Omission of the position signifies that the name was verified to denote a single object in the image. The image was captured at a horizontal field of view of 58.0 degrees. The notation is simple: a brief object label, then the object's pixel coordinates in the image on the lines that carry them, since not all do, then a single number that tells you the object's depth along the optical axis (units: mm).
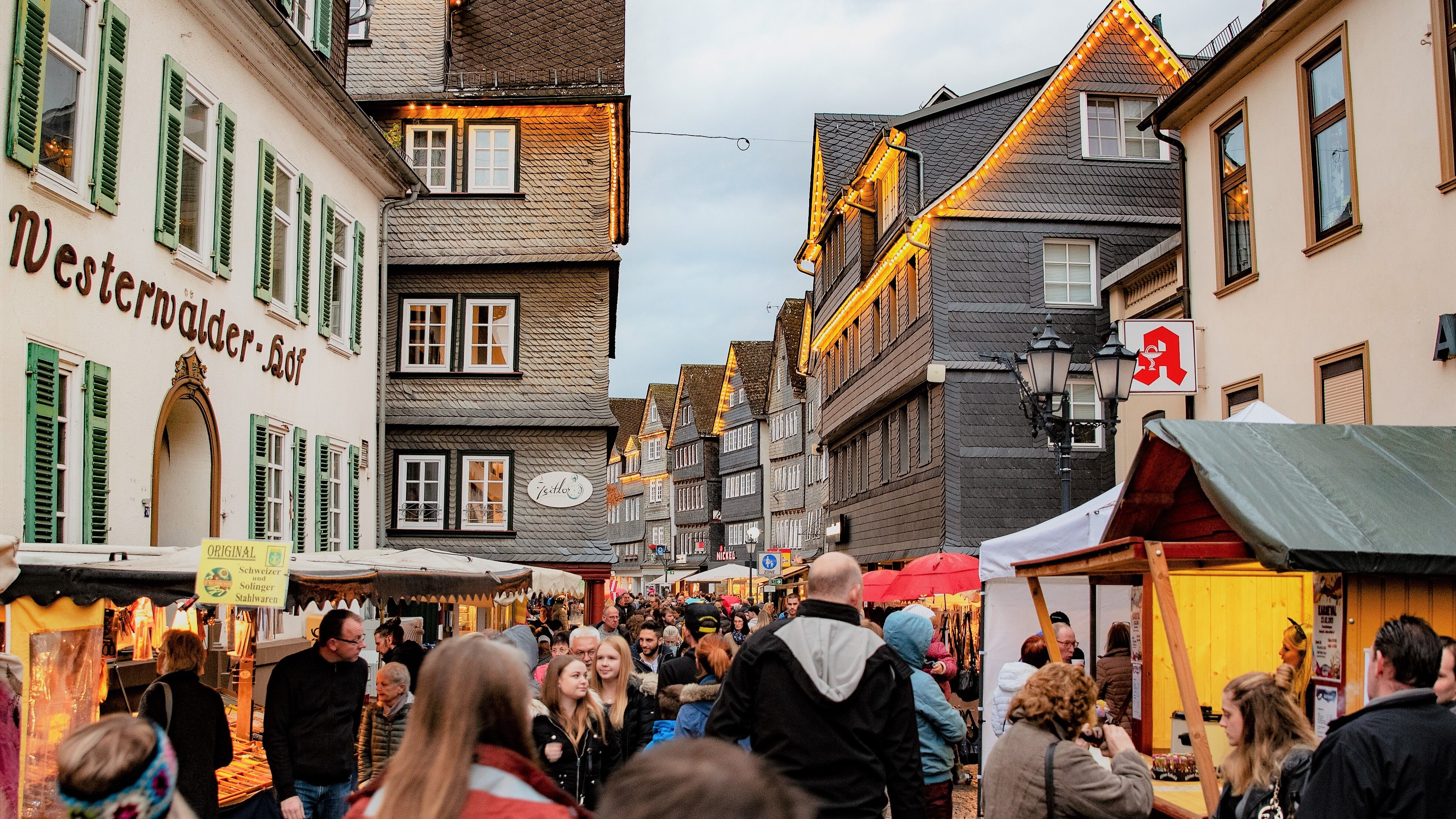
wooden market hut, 6891
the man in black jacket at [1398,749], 4445
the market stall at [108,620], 7078
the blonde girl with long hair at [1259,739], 5328
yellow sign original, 7582
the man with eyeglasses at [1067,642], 10789
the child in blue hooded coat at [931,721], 7621
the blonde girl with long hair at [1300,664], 8961
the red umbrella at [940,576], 16522
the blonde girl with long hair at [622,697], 7453
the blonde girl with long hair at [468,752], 2850
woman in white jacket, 9008
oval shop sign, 23734
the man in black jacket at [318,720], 7719
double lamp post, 12523
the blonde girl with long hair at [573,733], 6824
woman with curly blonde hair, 5043
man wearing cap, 9312
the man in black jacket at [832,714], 5117
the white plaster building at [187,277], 9898
